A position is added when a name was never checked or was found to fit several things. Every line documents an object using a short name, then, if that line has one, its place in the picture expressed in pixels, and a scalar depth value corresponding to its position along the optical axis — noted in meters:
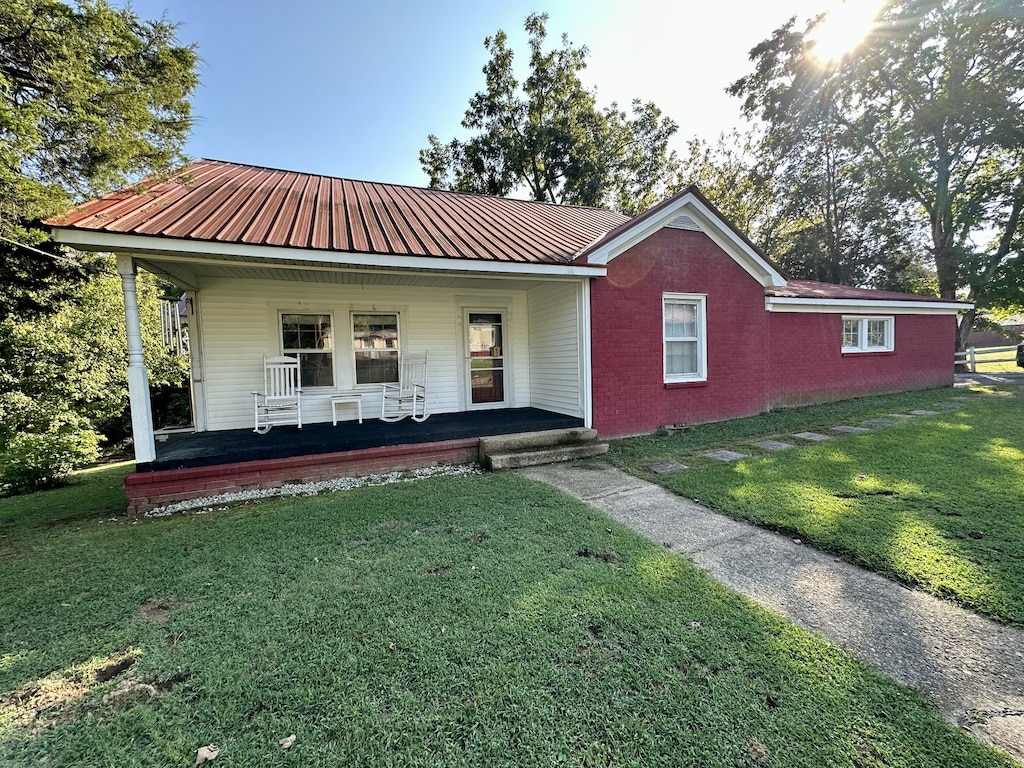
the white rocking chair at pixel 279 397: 6.25
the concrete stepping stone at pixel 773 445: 6.41
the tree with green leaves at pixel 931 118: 16.59
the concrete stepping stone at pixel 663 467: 5.55
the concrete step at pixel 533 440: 6.01
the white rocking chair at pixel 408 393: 7.40
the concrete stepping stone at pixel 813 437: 6.75
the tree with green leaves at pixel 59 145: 4.11
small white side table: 6.96
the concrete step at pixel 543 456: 5.88
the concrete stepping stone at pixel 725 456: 5.96
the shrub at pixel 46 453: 6.77
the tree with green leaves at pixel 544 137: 19.42
